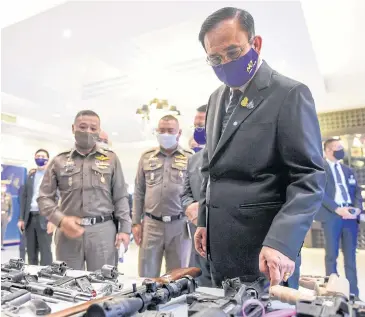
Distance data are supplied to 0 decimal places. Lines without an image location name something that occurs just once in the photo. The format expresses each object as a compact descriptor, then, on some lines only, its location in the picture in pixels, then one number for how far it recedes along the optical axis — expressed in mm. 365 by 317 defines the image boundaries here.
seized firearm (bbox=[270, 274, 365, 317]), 615
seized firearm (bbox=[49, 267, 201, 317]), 817
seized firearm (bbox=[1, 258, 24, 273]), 1365
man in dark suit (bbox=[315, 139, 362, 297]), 3494
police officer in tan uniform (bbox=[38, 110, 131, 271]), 2107
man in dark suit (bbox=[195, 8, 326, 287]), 948
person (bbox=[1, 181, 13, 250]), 7509
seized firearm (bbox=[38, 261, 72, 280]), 1331
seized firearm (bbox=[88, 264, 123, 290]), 1242
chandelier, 6227
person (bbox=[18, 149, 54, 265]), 4086
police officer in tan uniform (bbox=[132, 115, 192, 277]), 2600
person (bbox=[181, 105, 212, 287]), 2041
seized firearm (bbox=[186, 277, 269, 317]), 729
